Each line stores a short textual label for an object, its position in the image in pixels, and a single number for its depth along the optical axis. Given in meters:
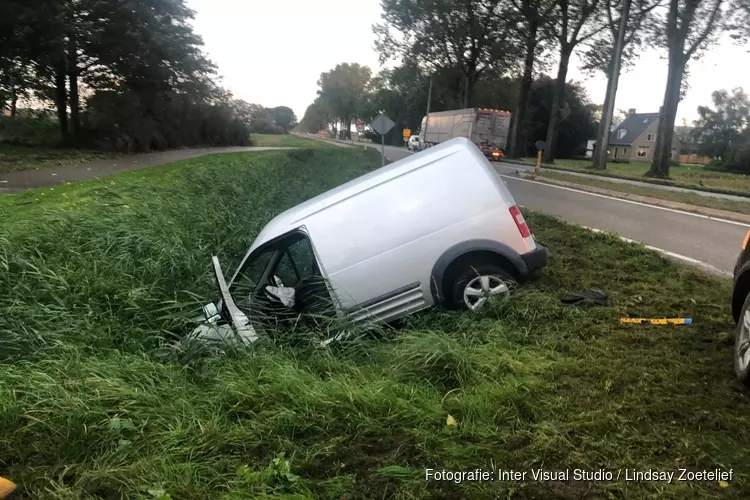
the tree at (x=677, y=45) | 23.83
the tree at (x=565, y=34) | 33.91
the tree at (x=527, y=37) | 36.22
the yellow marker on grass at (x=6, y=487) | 2.48
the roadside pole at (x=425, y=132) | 50.09
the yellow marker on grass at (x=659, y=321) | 4.77
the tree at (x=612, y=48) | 23.41
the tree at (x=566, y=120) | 58.62
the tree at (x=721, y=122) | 67.81
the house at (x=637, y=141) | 83.00
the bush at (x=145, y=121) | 25.47
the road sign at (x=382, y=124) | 20.34
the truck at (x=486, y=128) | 37.97
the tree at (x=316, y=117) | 112.62
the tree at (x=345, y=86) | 101.44
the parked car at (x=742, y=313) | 3.51
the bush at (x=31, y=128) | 24.28
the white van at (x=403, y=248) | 5.32
